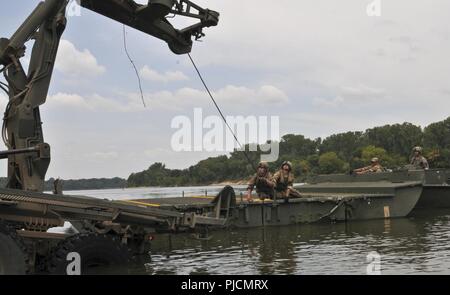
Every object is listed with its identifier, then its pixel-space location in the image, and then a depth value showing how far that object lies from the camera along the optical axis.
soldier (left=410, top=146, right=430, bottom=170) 19.22
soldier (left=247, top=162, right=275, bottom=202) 14.37
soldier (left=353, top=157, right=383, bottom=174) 19.22
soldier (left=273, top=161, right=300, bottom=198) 14.77
